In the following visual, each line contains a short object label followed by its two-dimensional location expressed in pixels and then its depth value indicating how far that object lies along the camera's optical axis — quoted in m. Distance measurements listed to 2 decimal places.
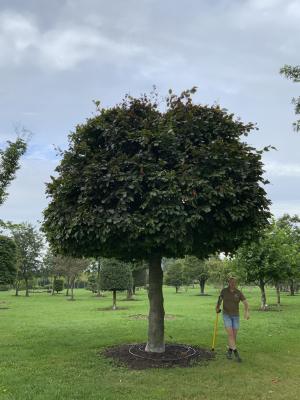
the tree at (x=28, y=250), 54.03
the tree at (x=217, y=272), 47.34
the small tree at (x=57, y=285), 59.52
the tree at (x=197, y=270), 52.66
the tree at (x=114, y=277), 28.17
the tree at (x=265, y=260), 26.45
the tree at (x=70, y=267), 47.37
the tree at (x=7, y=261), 38.38
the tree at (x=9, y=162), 10.41
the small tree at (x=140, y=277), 45.88
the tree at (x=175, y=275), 57.19
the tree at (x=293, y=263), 27.48
